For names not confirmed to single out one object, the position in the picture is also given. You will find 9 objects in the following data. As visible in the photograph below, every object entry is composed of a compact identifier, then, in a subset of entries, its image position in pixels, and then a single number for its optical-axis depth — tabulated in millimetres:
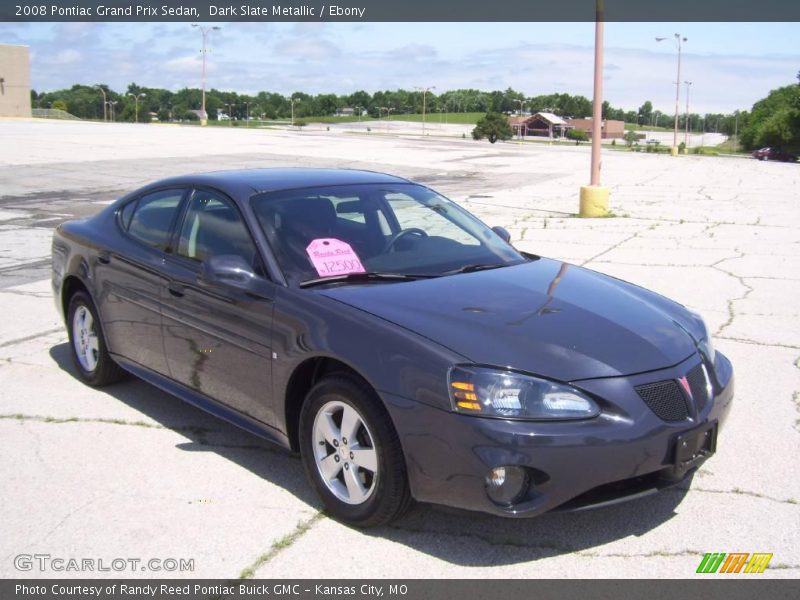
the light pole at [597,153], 14055
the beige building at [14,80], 79375
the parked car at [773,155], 72562
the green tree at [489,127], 81500
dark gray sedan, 3326
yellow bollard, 15578
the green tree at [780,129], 84625
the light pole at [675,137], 56994
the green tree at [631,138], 108812
